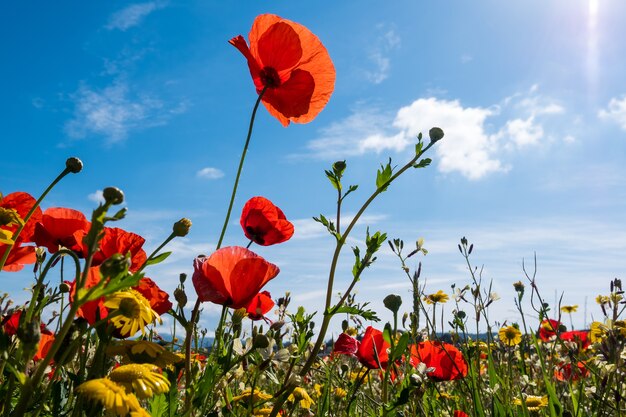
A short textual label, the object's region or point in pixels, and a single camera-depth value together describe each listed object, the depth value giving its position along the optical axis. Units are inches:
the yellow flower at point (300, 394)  17.0
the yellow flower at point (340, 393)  22.9
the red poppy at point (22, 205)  13.0
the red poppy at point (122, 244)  12.2
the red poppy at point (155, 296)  11.2
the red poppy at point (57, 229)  14.7
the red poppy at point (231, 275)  12.0
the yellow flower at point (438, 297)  37.6
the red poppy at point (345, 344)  16.4
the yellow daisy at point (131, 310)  8.3
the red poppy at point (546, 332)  40.0
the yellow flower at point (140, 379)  8.4
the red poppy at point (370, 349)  18.0
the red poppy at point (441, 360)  19.9
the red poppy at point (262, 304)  16.1
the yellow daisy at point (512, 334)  41.8
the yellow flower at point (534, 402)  20.3
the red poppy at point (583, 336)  32.3
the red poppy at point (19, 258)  13.8
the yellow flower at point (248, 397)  16.6
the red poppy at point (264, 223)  16.6
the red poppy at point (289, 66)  14.4
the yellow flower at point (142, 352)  9.6
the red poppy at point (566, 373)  31.1
